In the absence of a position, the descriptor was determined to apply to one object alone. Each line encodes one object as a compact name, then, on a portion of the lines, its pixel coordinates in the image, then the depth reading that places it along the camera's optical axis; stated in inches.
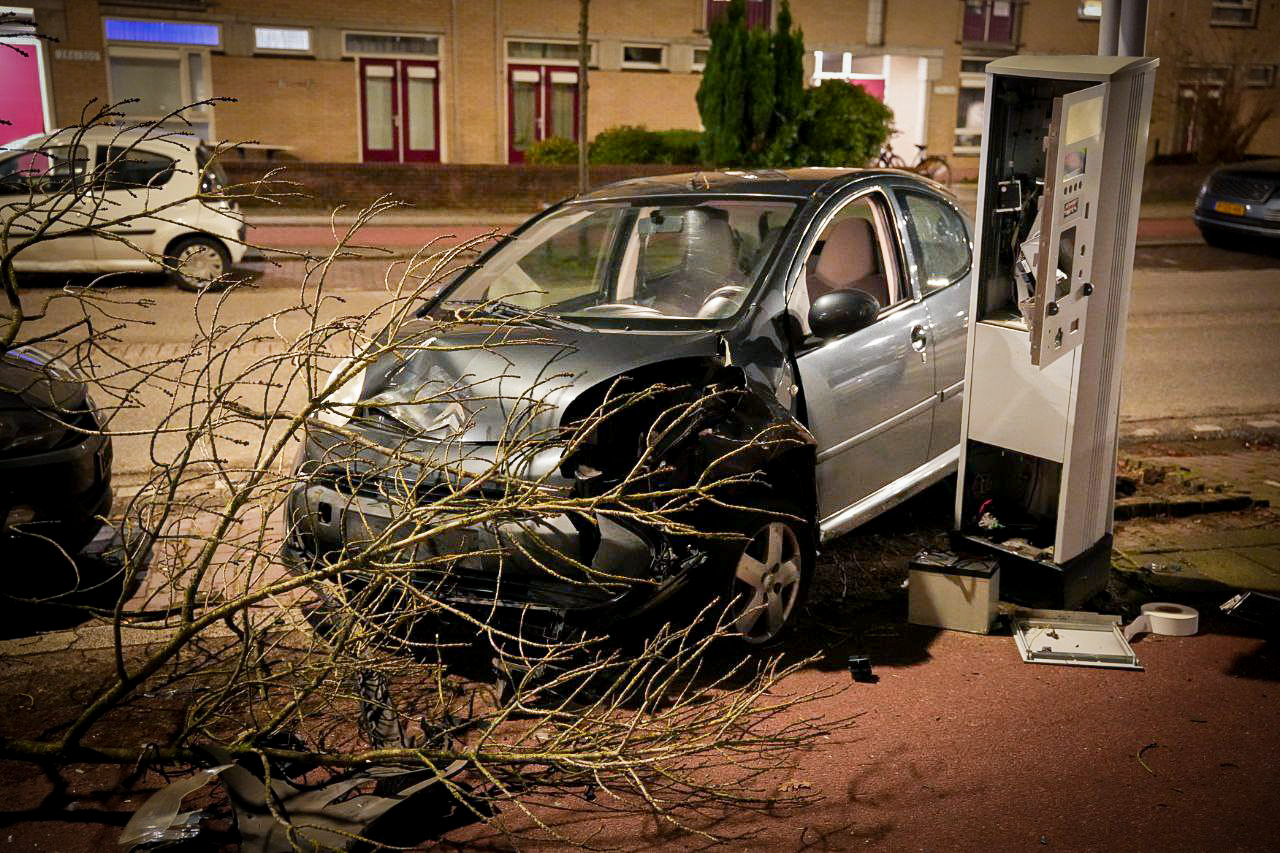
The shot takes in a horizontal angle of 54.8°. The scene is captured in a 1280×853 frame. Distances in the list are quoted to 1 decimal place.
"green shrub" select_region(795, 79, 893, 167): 777.6
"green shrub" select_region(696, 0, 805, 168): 770.2
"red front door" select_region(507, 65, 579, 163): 1123.9
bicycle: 1021.2
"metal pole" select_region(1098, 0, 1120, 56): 228.5
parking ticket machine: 202.1
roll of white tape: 210.4
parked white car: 533.6
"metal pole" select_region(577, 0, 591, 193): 677.3
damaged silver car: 177.2
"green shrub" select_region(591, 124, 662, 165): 965.8
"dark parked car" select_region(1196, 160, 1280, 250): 651.5
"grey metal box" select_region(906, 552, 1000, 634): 210.2
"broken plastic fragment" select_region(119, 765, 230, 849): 146.5
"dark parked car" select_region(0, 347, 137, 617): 205.5
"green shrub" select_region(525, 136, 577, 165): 968.6
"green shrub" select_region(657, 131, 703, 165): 964.0
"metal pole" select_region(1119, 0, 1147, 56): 226.2
